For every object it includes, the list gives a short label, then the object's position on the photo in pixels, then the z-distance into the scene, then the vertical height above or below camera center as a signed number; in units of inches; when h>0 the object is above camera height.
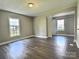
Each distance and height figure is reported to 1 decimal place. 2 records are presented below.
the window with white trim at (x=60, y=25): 217.9 +11.9
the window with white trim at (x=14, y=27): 147.2 +3.8
